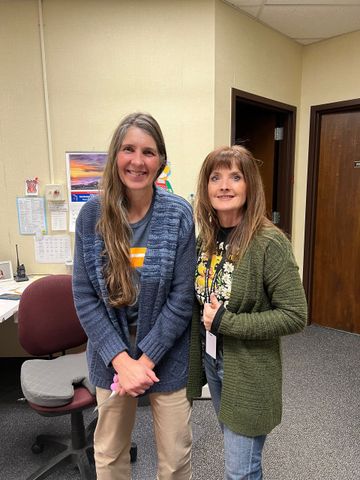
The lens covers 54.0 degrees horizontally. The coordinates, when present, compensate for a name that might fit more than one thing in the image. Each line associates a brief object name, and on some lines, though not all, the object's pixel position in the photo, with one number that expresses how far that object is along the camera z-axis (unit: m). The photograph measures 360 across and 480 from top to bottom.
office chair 1.48
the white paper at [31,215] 2.47
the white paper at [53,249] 2.53
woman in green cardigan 1.01
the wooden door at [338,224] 3.14
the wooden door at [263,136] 3.44
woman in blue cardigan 1.11
